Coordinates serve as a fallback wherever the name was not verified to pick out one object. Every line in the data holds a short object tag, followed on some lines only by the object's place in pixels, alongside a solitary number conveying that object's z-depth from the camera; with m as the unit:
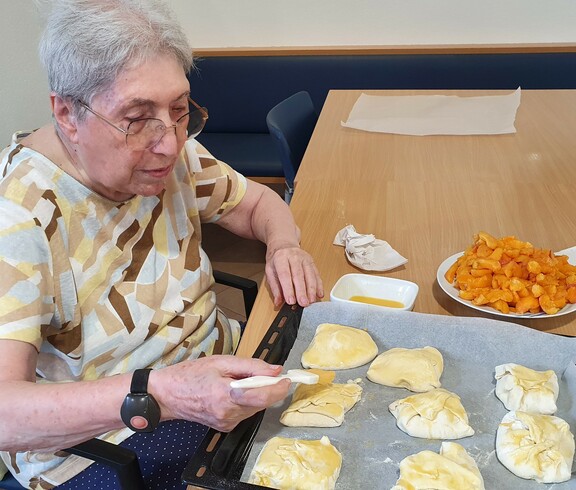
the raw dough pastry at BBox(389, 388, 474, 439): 1.04
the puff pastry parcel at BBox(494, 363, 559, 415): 1.07
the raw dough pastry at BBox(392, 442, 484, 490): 0.93
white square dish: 1.39
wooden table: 1.56
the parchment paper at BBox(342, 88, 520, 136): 2.53
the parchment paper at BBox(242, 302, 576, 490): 0.99
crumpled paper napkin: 1.54
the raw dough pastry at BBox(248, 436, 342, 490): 0.94
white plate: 1.27
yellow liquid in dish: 1.39
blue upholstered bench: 3.53
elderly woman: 1.04
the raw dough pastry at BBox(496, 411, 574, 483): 0.95
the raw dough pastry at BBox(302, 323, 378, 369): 1.20
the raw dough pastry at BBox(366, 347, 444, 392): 1.14
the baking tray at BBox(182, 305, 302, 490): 0.91
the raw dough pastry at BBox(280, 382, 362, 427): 1.07
